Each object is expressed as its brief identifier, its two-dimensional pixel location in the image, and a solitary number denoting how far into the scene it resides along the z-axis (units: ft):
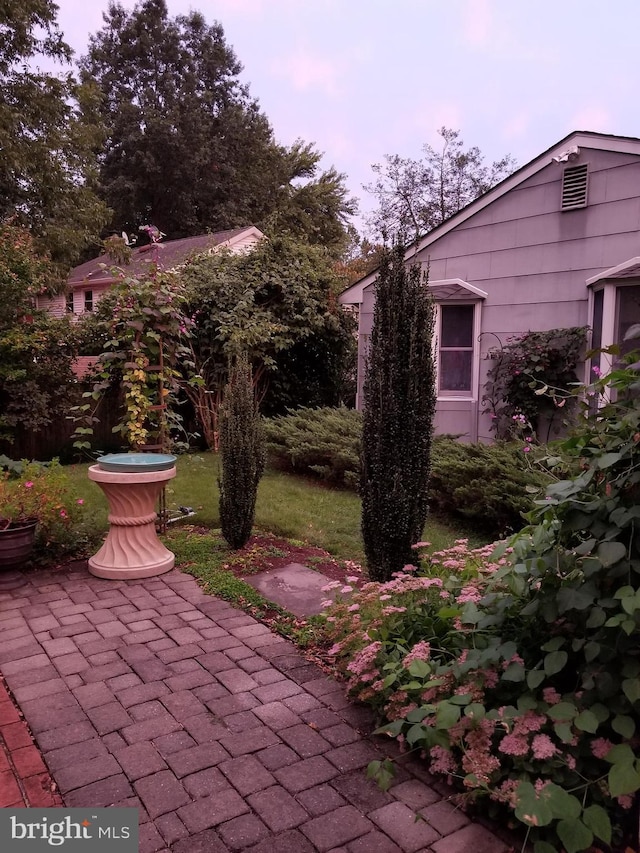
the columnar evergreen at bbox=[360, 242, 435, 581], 12.35
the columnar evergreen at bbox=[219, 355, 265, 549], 16.47
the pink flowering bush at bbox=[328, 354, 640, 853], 5.95
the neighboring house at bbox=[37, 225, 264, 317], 62.90
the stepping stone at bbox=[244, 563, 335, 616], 13.09
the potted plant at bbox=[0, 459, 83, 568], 14.44
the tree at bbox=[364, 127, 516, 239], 77.00
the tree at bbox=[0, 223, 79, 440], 28.22
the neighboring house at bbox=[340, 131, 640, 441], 22.00
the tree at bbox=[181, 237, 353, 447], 33.27
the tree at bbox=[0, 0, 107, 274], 49.93
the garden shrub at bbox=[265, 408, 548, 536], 17.56
